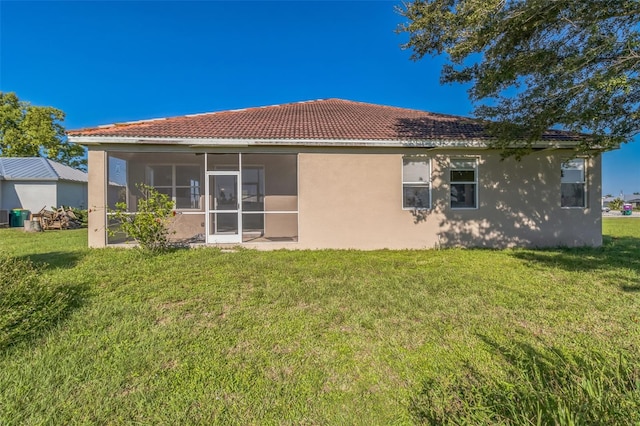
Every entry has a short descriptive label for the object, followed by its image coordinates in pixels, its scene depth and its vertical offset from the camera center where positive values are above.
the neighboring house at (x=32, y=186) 18.66 +1.49
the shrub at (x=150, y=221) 7.54 -0.28
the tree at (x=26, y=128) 29.16 +7.91
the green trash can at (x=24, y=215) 17.39 -0.28
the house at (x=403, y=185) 8.67 +0.74
